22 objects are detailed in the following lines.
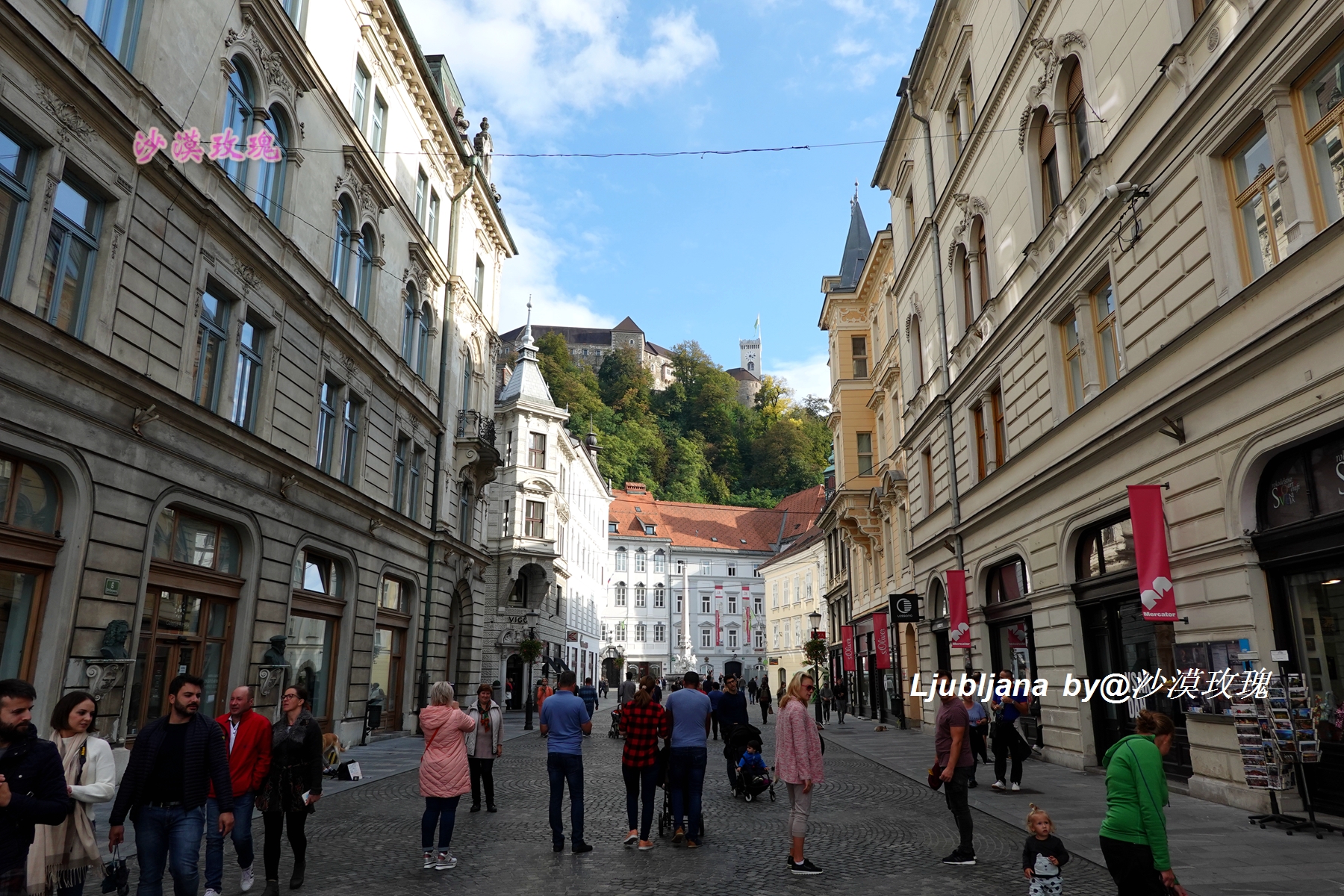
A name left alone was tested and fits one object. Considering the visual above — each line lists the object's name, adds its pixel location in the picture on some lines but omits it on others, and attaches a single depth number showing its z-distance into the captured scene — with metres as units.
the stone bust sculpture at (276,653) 15.95
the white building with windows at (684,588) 77.88
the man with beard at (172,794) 5.76
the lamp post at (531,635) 28.56
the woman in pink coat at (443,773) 8.27
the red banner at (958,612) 20.80
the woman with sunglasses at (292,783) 7.33
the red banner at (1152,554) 11.12
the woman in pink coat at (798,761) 8.02
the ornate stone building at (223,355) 10.61
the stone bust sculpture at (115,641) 11.41
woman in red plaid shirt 9.34
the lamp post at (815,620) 33.11
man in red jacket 7.27
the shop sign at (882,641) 30.97
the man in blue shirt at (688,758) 9.38
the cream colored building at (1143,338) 9.43
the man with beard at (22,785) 4.25
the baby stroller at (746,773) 12.91
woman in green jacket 5.03
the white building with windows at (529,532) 42.38
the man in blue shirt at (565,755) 8.90
